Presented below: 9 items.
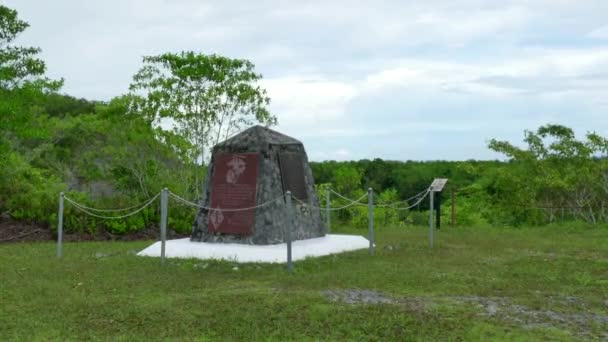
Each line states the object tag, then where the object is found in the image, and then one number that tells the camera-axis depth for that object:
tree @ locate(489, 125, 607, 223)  20.25
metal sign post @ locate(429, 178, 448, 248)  14.91
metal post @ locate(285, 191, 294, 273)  10.85
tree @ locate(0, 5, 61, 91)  17.81
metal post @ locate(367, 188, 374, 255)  13.18
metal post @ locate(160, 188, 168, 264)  11.88
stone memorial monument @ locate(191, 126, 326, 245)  13.01
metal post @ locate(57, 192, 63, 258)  13.11
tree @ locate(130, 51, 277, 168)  17.95
